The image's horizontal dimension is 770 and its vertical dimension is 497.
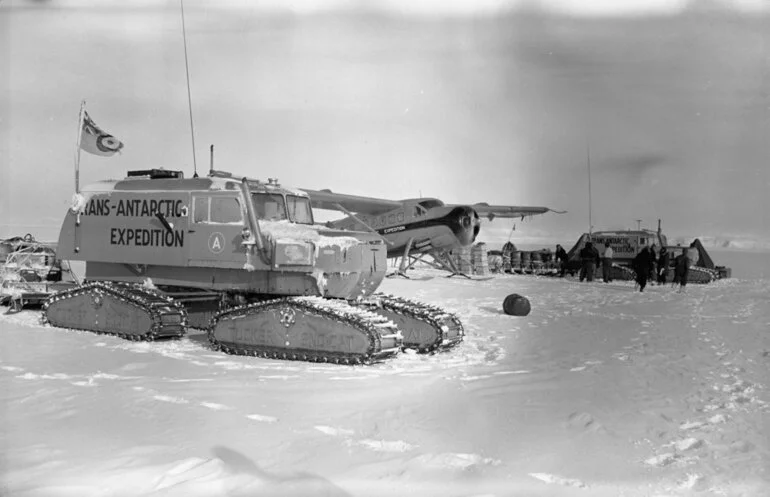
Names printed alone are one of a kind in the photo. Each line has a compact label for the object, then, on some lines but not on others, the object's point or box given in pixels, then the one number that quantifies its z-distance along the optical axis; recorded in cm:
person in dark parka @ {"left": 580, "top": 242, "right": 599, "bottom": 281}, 2514
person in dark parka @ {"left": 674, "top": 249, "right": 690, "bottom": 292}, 2052
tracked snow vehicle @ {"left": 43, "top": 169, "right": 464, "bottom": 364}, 829
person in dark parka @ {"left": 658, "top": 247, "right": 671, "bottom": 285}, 2384
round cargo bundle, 1337
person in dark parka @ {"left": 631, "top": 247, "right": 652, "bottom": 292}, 2058
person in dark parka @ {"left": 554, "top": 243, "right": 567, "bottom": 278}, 2823
